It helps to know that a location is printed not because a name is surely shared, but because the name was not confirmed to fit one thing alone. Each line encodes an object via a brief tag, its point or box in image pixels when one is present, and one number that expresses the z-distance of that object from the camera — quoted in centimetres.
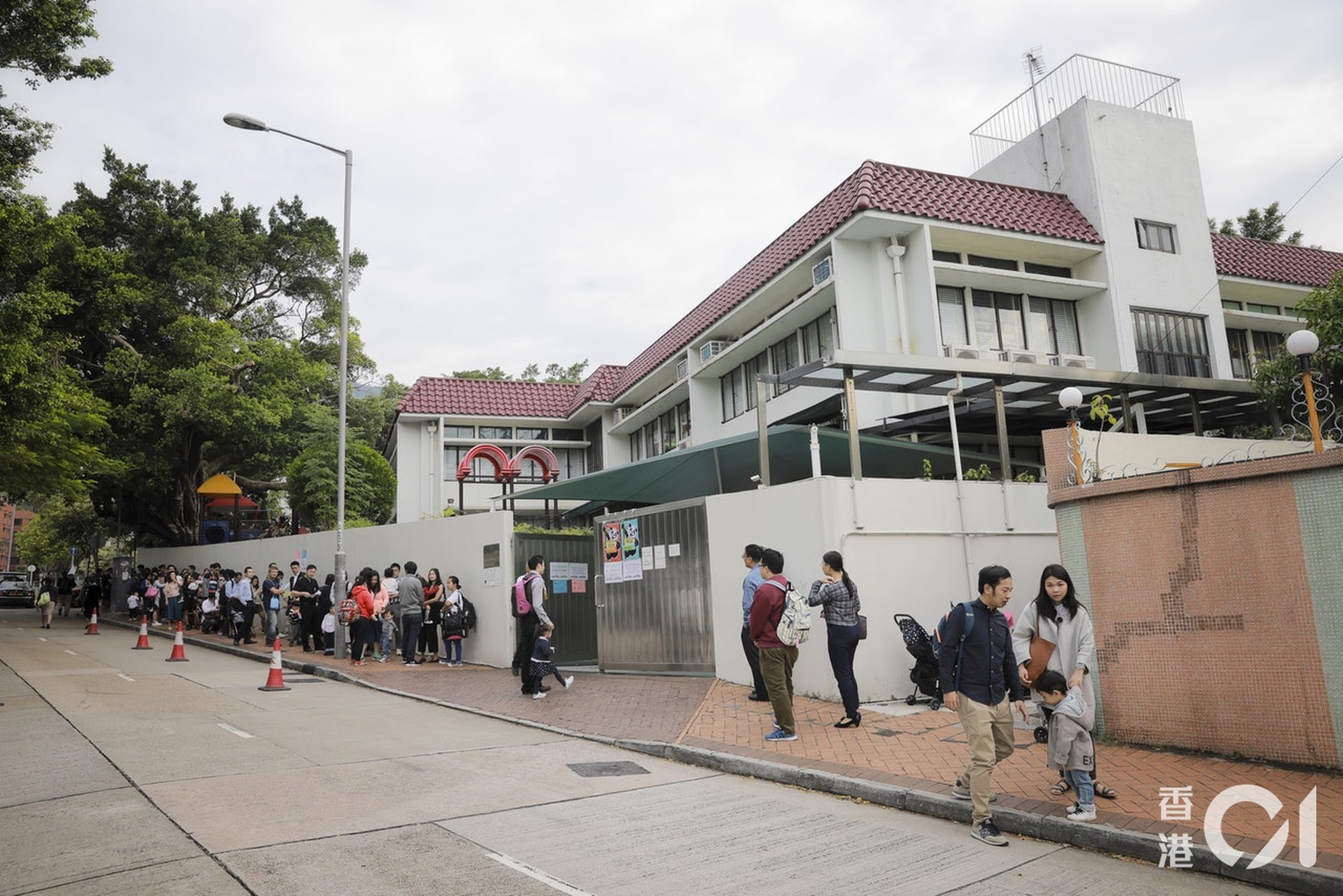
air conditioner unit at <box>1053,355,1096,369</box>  1759
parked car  4719
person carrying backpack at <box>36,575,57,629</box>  2598
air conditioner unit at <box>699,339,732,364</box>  2252
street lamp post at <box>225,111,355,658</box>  1586
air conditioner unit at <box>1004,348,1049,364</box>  1704
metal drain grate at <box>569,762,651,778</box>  771
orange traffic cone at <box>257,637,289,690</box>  1290
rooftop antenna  2062
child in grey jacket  572
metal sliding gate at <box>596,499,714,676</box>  1258
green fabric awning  1492
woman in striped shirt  892
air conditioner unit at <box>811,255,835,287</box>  1759
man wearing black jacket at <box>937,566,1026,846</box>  582
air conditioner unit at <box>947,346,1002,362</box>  1641
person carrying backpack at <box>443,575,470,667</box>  1555
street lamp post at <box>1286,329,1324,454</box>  802
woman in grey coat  620
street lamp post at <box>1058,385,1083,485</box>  856
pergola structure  1172
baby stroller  1002
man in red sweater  848
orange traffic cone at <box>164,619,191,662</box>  1627
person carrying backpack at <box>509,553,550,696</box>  1195
